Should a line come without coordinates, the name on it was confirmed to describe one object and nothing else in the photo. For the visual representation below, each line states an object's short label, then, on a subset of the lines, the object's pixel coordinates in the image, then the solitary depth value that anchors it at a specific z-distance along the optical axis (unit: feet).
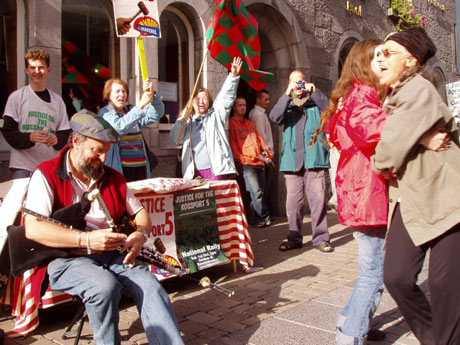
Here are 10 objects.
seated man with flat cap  9.39
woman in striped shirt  16.23
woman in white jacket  19.69
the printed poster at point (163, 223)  14.83
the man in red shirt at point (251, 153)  25.57
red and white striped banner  17.22
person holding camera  20.56
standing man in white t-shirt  14.62
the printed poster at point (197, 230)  15.87
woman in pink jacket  10.25
